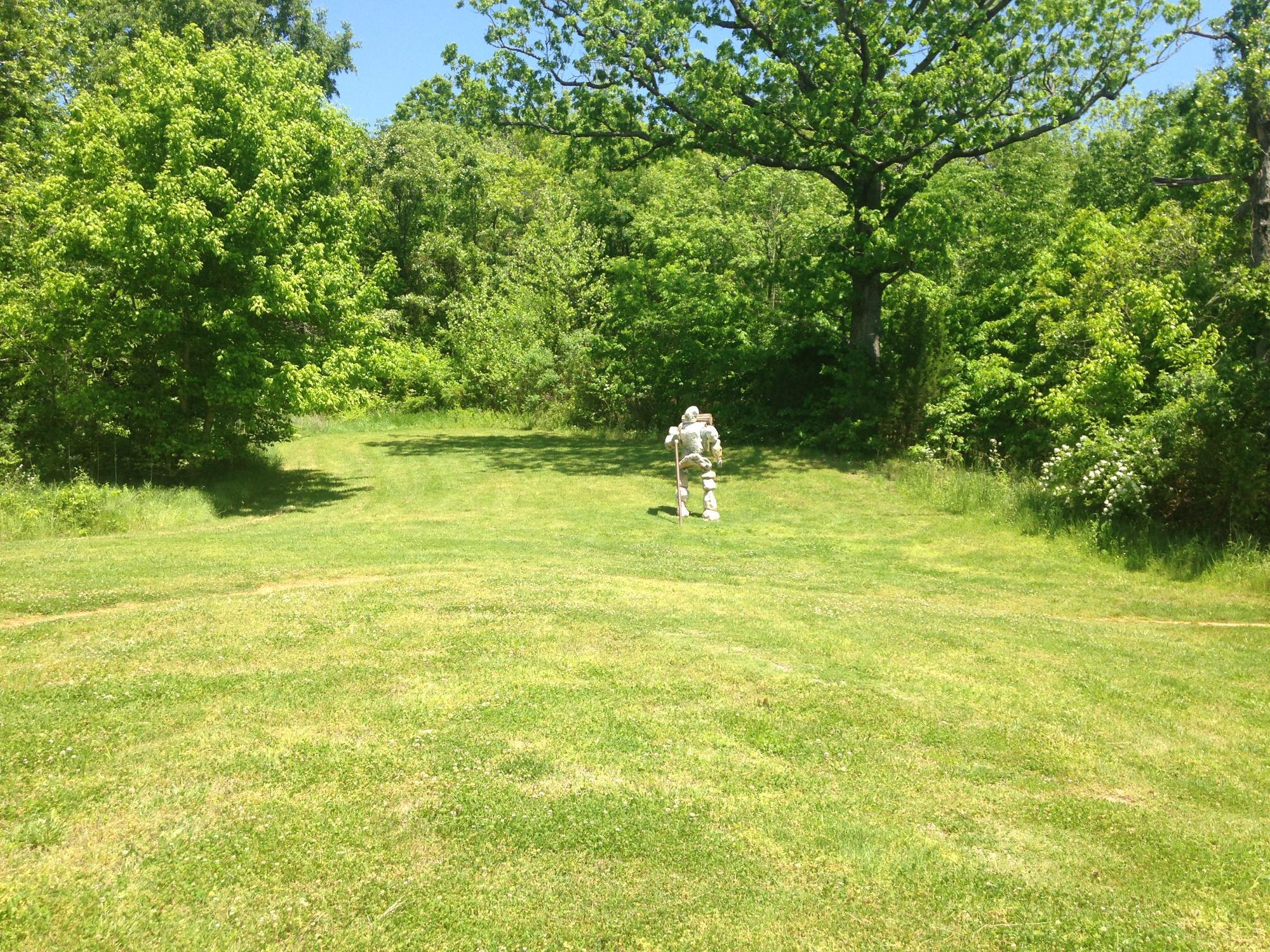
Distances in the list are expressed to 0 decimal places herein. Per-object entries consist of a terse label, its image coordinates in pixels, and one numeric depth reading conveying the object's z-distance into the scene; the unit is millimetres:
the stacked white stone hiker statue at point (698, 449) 16688
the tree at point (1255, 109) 16844
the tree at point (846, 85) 21750
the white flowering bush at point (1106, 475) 14945
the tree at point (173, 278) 17344
